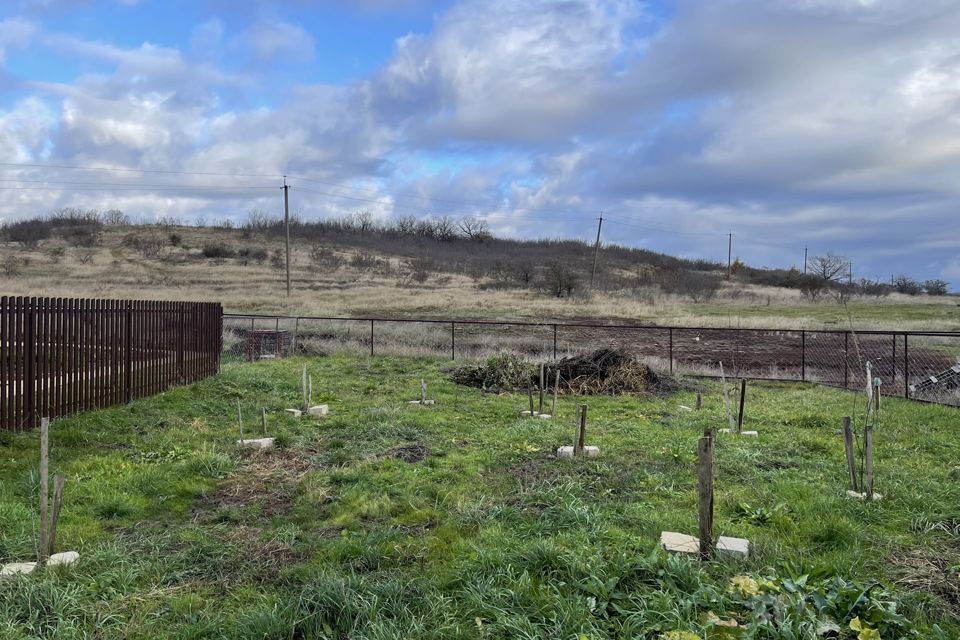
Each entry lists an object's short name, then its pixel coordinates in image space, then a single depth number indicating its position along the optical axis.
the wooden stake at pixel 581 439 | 6.77
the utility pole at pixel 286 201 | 46.40
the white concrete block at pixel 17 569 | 3.91
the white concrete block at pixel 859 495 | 5.34
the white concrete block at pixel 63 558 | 4.06
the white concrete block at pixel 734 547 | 4.08
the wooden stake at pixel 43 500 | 4.11
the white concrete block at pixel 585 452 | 7.02
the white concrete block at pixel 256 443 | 7.56
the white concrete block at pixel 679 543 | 4.19
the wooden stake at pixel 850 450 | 5.36
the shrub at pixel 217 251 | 62.58
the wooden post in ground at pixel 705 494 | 4.18
